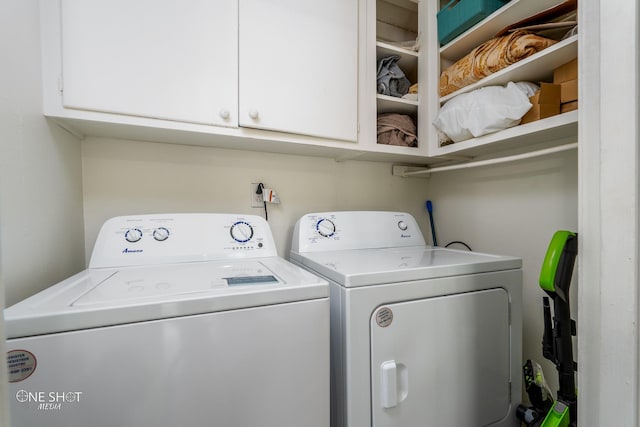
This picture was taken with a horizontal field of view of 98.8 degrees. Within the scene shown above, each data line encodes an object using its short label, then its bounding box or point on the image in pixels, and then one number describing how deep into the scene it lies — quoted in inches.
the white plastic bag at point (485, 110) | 45.1
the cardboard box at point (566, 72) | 40.8
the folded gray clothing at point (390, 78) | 59.3
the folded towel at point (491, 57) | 43.6
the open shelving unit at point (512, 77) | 40.9
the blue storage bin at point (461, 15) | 48.9
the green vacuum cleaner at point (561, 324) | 33.4
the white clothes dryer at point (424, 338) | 32.8
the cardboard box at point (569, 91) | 39.9
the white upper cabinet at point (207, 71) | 35.5
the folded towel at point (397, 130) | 59.3
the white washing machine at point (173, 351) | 21.0
